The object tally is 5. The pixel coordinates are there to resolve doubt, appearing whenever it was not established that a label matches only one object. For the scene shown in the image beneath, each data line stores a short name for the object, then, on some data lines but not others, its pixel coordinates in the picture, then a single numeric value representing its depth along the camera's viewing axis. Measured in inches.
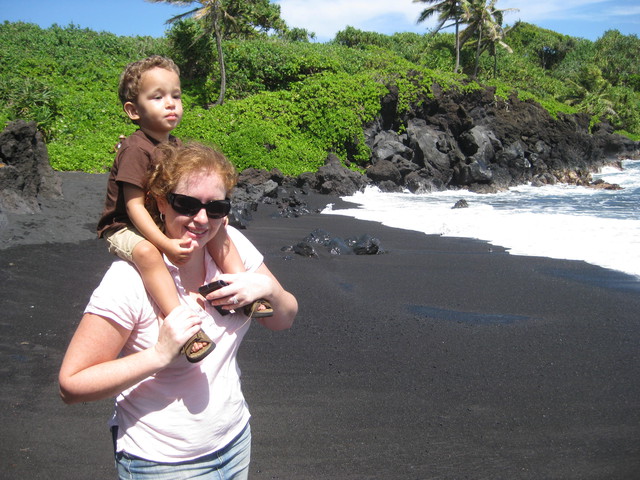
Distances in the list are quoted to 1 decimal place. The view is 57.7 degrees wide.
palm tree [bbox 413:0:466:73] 1373.0
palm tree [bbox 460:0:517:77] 1381.2
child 59.6
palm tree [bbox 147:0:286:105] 832.3
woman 54.2
